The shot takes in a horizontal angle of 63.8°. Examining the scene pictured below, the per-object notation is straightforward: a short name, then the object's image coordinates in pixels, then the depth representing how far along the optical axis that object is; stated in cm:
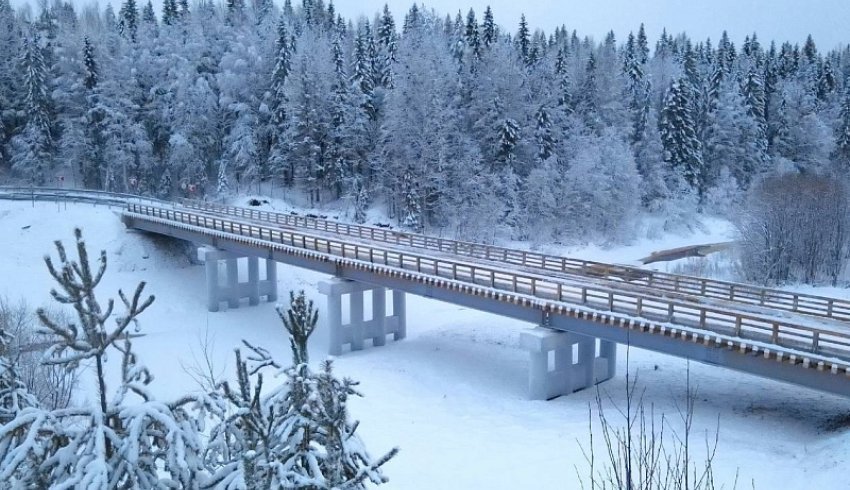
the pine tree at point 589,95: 7728
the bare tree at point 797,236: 4606
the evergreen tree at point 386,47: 7481
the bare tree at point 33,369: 2106
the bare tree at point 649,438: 1678
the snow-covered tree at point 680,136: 7669
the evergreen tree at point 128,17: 9062
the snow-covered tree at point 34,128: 6649
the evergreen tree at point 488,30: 8425
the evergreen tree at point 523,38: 9125
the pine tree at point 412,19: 9799
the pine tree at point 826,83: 10025
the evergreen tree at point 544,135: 6831
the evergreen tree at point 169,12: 9181
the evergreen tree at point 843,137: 8086
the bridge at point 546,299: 1989
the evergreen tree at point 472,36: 7844
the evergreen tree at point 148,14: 9336
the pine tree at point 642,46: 9519
